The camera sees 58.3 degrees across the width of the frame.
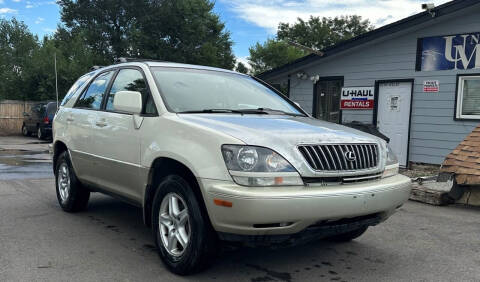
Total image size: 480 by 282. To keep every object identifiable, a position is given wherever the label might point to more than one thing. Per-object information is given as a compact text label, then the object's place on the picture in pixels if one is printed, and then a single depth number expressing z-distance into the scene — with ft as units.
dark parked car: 61.21
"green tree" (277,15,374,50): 135.44
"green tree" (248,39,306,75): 148.05
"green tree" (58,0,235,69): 101.71
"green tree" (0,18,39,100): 134.72
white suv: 9.73
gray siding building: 30.48
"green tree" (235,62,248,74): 159.90
